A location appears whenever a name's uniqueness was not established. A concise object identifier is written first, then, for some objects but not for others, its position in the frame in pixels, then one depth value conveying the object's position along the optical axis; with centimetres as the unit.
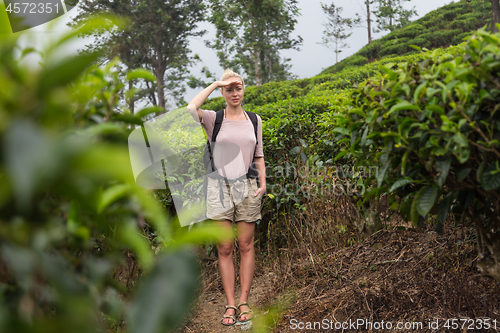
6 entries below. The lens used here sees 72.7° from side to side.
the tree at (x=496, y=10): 1655
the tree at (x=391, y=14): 2712
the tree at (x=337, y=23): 3209
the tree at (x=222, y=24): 1983
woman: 327
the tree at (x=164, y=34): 2206
